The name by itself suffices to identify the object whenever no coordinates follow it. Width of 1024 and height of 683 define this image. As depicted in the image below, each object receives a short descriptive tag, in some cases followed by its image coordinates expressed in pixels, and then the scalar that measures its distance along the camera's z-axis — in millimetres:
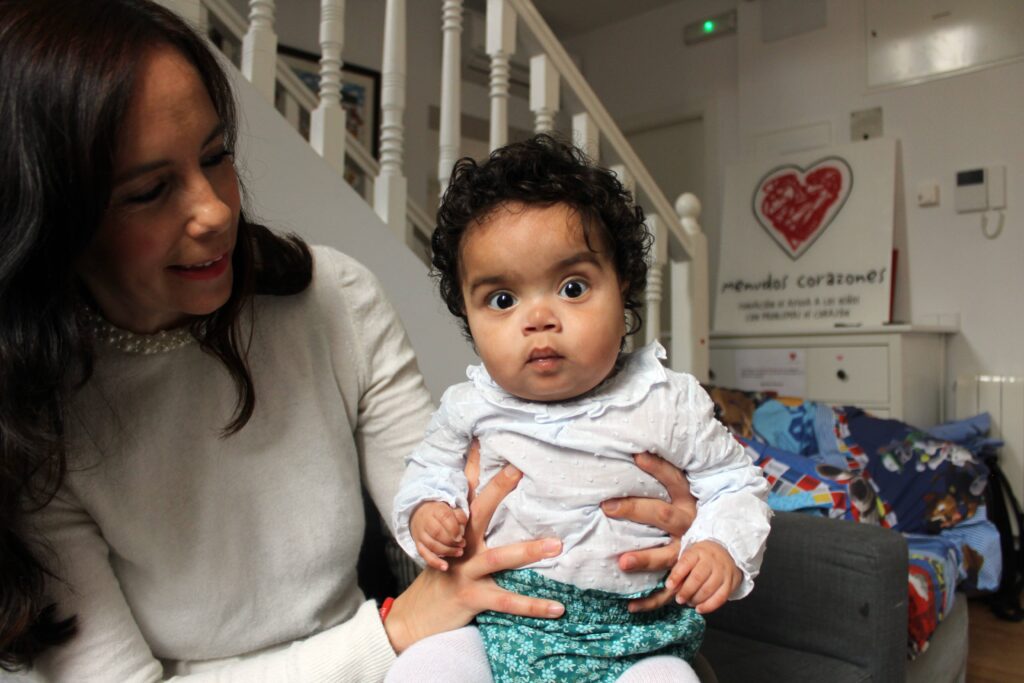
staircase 1658
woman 654
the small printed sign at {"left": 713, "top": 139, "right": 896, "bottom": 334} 3334
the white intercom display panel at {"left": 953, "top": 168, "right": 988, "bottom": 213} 3146
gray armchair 1238
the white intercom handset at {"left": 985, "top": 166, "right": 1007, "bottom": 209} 3113
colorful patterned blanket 1851
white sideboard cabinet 2924
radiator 3023
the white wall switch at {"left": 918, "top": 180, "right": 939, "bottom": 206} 3295
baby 748
